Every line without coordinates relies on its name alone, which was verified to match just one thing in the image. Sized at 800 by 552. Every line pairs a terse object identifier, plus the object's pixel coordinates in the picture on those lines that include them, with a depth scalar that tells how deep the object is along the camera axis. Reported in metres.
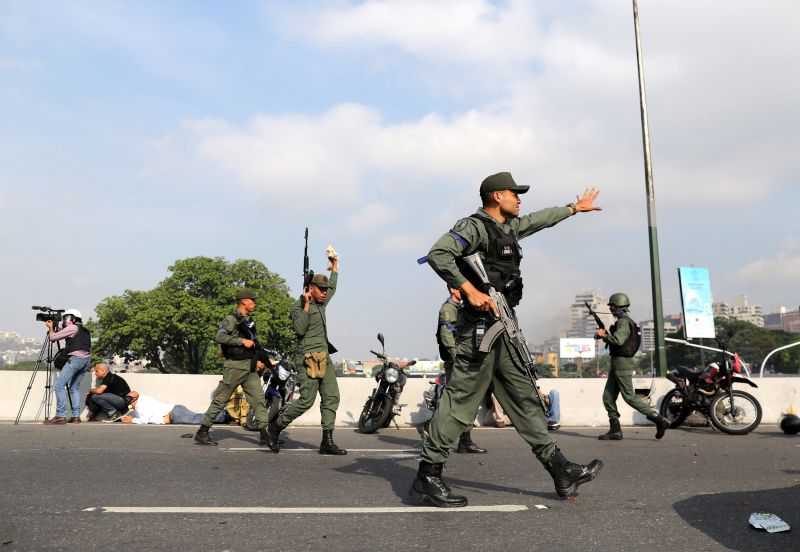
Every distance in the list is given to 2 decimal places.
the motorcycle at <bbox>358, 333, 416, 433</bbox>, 10.19
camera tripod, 11.45
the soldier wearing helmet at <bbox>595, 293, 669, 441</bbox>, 9.34
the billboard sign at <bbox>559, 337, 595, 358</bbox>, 77.75
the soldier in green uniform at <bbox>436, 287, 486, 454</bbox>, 7.65
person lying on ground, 11.28
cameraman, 10.69
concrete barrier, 11.60
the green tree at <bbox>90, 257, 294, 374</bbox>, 57.06
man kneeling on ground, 11.25
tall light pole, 13.65
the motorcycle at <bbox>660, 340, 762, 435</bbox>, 10.24
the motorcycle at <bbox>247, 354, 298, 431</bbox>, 10.35
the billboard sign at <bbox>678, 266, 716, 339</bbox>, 19.02
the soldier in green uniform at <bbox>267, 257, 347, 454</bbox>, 7.30
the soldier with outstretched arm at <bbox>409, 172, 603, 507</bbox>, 4.26
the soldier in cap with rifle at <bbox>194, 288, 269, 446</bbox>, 8.08
